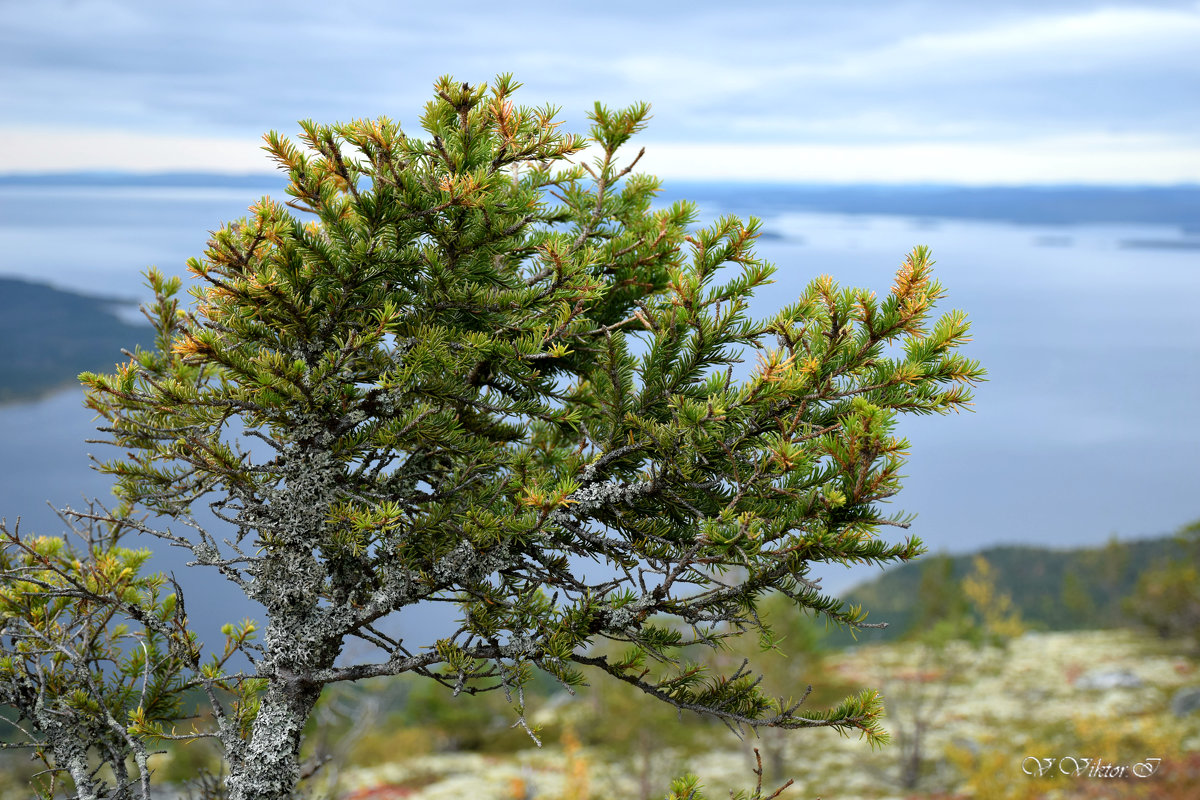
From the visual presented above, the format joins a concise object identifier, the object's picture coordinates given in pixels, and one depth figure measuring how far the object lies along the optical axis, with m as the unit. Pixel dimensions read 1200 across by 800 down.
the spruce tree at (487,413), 3.57
